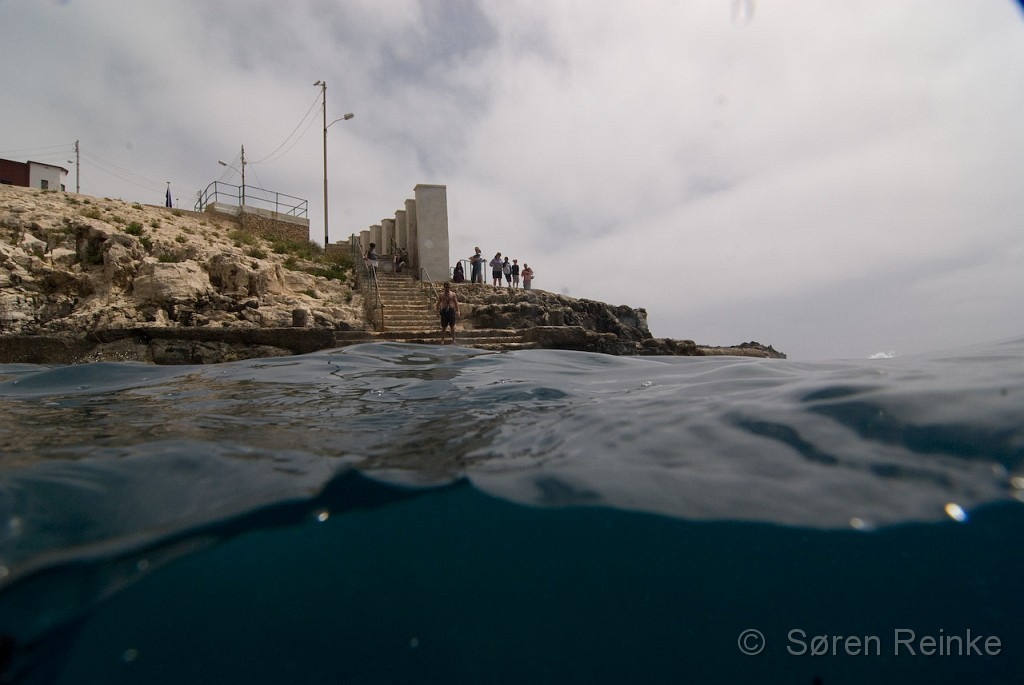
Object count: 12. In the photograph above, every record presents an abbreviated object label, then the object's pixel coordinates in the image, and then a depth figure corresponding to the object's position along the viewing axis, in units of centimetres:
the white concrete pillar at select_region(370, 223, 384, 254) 2648
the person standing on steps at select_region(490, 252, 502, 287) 2288
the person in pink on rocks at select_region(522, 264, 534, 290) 2433
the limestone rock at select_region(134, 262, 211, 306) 1542
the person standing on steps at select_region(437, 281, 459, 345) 1311
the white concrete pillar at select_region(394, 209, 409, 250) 2348
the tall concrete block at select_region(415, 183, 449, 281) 2133
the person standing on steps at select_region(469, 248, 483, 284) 2241
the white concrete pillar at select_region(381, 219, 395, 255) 2548
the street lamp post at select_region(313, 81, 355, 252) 3038
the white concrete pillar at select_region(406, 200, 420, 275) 2200
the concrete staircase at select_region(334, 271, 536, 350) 1277
